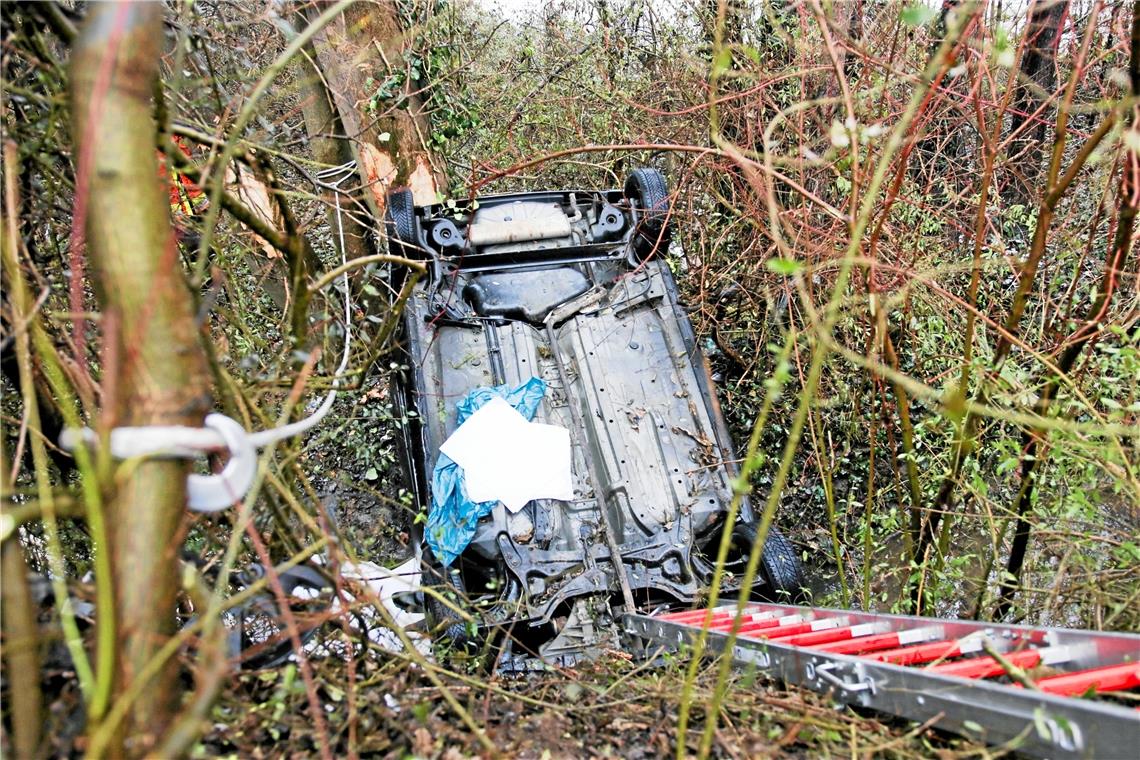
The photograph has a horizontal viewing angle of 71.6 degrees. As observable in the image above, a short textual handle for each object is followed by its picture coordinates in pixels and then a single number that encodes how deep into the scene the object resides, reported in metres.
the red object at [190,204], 3.37
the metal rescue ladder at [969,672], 1.43
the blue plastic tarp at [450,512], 3.82
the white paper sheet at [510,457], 3.95
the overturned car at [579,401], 3.65
